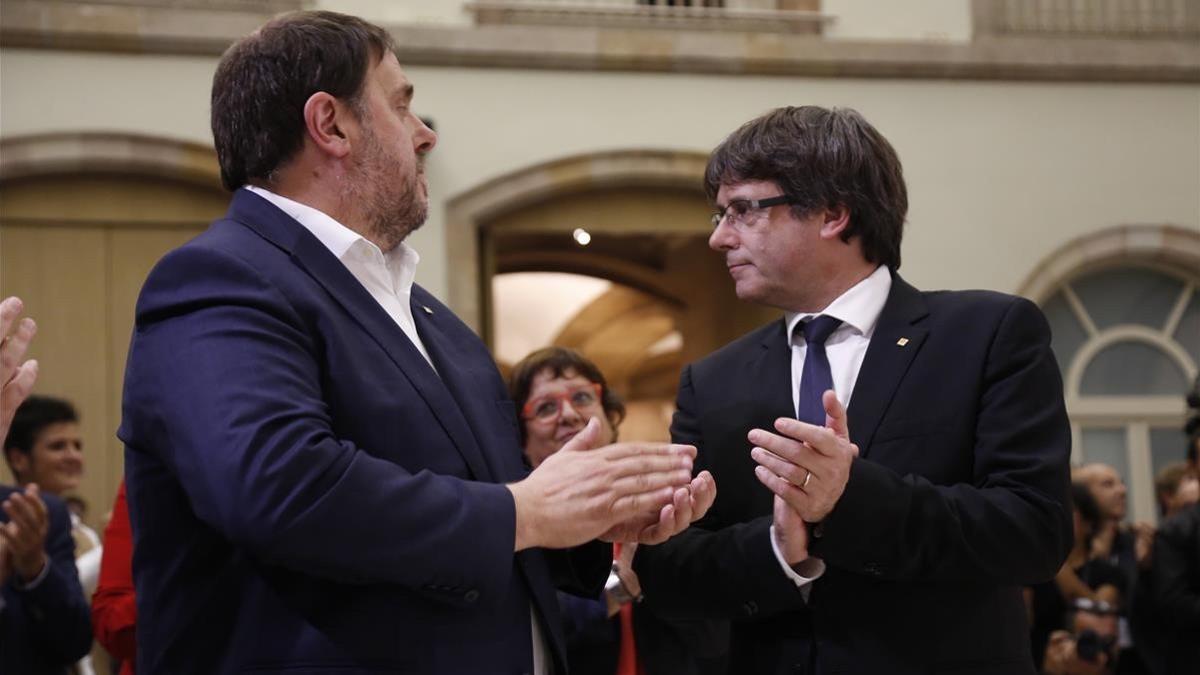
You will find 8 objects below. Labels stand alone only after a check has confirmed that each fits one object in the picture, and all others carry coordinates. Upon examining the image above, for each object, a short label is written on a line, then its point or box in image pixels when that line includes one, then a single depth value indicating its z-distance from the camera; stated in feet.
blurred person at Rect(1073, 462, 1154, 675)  18.35
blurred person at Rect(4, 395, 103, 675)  16.60
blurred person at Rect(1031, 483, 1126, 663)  18.19
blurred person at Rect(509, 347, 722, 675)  11.34
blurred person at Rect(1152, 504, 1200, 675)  16.44
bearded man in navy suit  5.58
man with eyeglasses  7.37
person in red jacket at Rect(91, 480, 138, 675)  11.80
